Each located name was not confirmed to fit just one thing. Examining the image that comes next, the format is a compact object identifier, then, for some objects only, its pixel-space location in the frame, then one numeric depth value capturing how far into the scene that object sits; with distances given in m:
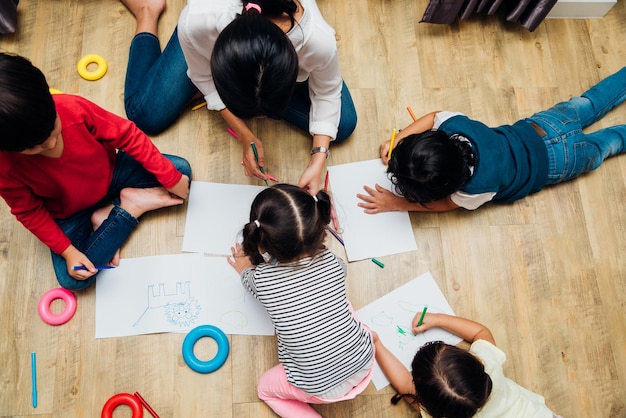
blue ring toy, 1.13
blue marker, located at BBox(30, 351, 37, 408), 1.11
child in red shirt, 0.79
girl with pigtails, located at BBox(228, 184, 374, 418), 0.90
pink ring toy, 1.14
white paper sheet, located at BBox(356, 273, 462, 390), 1.17
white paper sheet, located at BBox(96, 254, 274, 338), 1.15
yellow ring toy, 1.28
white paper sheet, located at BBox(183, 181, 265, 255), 1.19
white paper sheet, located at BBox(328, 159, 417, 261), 1.22
